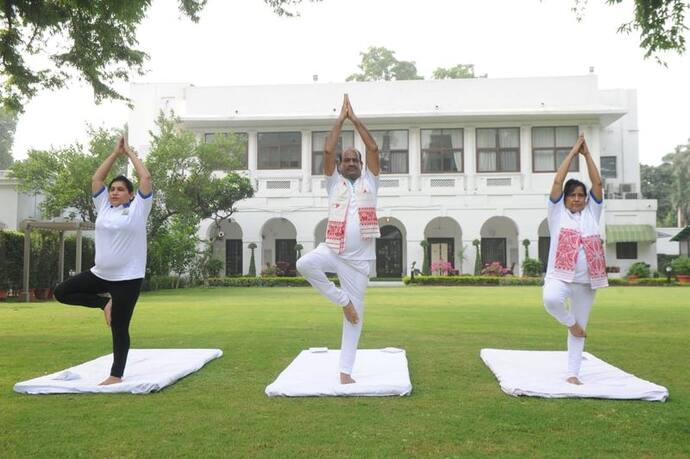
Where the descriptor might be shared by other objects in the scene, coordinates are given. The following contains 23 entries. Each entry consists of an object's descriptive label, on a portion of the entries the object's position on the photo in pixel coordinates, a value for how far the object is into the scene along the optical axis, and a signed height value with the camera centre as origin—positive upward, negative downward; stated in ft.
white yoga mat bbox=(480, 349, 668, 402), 16.58 -3.55
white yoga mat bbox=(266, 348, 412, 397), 16.90 -3.57
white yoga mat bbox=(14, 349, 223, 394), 17.17 -3.58
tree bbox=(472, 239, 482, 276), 100.94 -1.58
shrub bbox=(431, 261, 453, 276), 99.25 -2.60
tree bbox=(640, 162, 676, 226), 197.06 +19.23
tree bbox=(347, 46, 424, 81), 165.37 +45.14
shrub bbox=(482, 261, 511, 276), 98.78 -3.03
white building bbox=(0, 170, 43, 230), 95.36 +6.44
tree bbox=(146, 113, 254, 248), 82.43 +9.66
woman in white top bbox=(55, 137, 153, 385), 18.35 -0.29
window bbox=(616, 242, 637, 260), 106.73 +0.00
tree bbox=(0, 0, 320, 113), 31.41 +11.29
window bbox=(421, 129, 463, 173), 107.96 +15.53
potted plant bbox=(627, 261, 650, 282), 99.55 -3.11
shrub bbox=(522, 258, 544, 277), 98.27 -2.67
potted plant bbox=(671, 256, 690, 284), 98.43 -2.78
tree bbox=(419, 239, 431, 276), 101.46 -1.63
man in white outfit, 18.02 +0.33
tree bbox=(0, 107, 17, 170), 187.73 +31.14
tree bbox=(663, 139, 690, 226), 191.62 +17.85
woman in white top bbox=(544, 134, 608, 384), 18.38 -0.14
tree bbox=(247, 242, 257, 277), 102.77 -2.22
